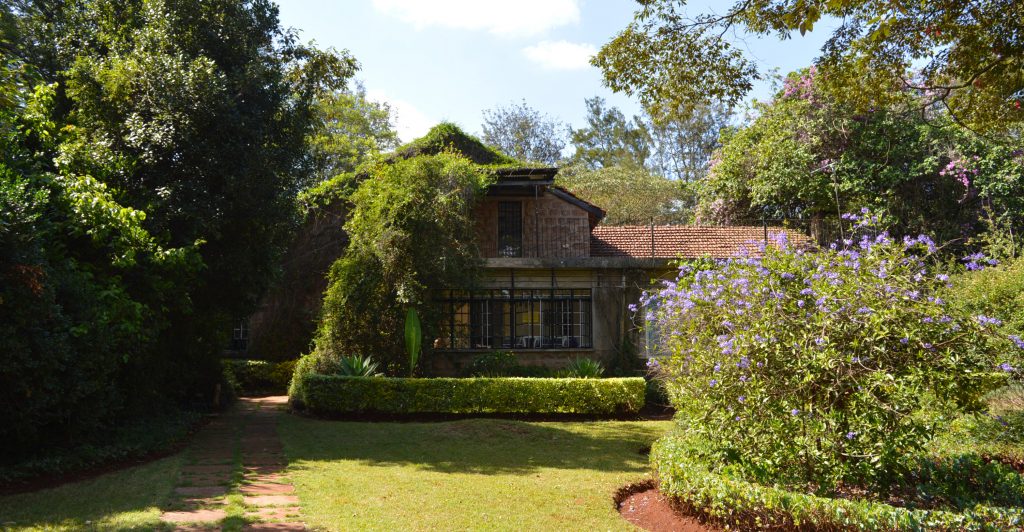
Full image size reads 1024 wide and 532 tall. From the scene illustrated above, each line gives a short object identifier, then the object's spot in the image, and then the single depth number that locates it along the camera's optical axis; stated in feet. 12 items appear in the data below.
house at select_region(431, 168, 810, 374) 60.39
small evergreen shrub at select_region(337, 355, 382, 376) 51.57
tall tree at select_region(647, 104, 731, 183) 142.31
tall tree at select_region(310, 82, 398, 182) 104.32
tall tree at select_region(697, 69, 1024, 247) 73.05
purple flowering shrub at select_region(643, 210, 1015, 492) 21.24
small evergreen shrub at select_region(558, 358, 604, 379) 54.44
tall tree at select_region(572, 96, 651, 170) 150.00
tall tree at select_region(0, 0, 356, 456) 36.04
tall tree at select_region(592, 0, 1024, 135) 31.58
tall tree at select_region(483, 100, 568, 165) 137.39
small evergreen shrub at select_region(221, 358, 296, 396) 67.00
